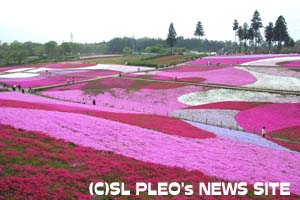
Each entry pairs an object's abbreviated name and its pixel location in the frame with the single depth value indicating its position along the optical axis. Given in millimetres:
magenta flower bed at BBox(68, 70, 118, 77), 86312
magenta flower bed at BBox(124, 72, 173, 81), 73531
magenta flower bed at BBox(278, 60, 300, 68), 74569
